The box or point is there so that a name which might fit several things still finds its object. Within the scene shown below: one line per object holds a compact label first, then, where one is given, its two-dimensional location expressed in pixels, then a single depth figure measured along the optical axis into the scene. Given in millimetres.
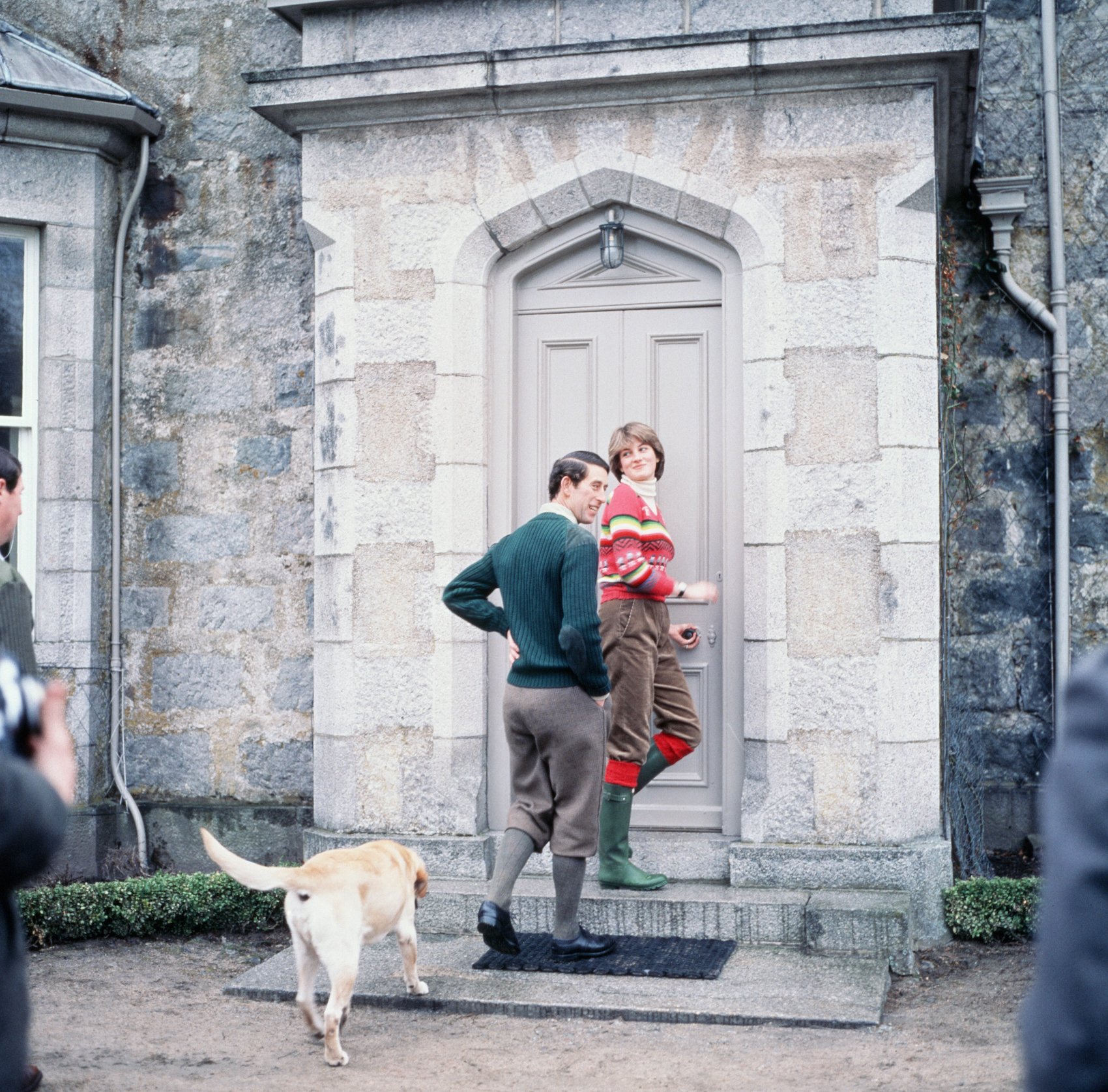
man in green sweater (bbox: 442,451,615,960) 4777
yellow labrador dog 4074
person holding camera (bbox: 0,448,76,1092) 1676
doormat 5020
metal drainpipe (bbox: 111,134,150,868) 7105
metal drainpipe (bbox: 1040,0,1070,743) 6902
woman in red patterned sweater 5527
